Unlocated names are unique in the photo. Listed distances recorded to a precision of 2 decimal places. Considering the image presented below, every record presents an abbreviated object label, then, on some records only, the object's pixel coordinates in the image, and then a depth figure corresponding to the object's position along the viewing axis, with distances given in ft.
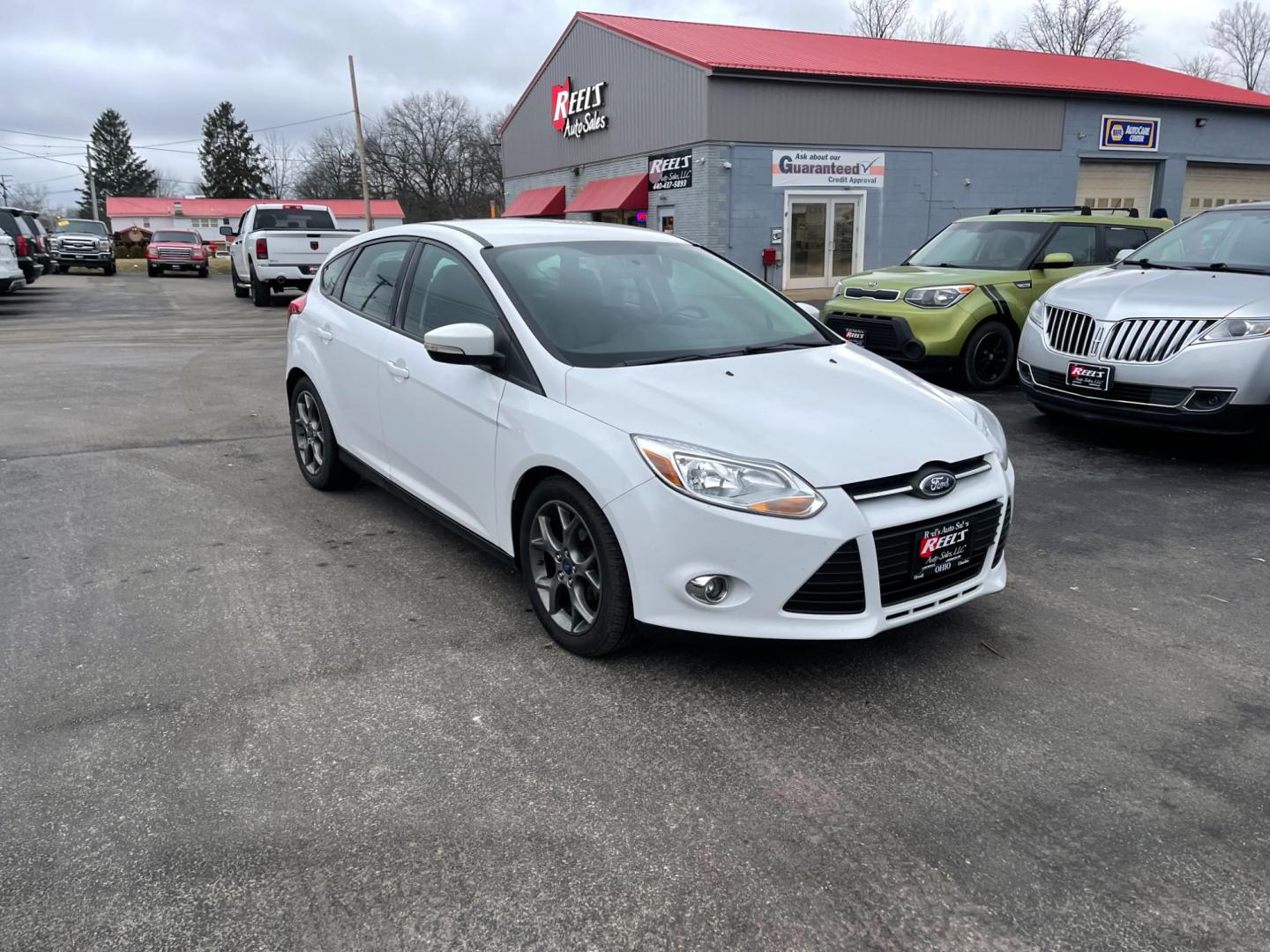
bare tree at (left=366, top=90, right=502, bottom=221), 239.91
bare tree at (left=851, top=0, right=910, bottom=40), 177.78
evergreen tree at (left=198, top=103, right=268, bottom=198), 285.23
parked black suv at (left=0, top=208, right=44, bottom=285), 67.75
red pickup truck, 115.24
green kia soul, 29.12
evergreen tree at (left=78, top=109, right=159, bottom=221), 307.17
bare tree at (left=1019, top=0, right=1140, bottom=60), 188.24
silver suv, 19.76
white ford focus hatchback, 10.45
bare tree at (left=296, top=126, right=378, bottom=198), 267.39
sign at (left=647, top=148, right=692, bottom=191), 74.43
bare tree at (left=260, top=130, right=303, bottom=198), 296.51
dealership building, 72.64
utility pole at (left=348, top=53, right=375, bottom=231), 119.53
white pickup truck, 62.85
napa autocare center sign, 85.71
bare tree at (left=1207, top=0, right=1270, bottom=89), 209.29
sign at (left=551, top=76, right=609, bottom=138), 86.33
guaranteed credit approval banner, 73.67
